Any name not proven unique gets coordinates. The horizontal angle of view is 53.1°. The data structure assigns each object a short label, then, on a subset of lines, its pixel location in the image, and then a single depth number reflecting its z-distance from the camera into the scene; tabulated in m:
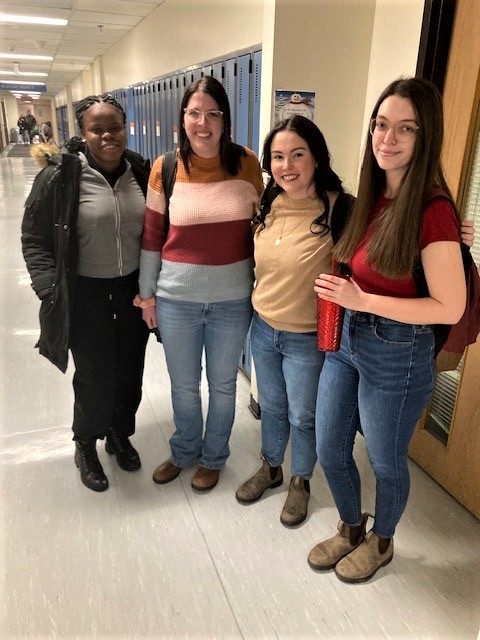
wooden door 1.85
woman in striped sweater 1.72
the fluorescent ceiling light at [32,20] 6.06
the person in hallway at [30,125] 25.09
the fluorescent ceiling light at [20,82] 16.70
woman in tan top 1.58
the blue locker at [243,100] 2.65
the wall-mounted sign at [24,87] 17.66
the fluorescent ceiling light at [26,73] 13.45
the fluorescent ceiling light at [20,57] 9.98
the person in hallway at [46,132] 16.61
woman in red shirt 1.23
